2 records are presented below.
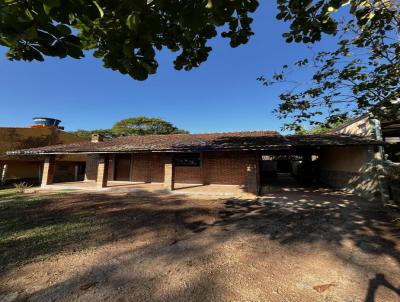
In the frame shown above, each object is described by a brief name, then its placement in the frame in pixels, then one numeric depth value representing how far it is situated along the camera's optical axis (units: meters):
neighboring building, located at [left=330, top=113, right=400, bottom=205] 8.46
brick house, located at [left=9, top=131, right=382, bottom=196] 10.51
